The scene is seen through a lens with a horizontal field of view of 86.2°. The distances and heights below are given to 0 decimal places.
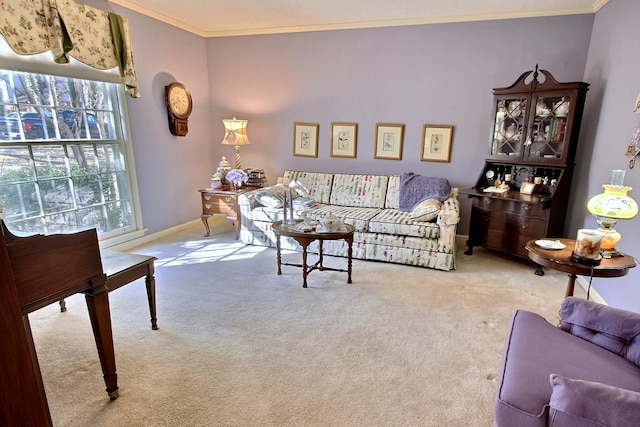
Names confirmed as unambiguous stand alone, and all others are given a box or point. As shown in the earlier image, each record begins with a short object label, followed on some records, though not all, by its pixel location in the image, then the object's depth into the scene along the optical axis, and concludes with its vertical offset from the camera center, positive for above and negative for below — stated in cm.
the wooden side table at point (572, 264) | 181 -66
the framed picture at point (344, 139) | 445 +0
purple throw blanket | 376 -54
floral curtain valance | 249 +85
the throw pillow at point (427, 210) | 339 -70
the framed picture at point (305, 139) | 462 +0
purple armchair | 97 -85
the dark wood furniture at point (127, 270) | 188 -74
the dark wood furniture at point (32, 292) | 117 -61
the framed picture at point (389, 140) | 426 -1
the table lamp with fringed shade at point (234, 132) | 448 +8
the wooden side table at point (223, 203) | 413 -77
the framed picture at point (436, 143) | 407 -4
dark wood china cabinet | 323 -21
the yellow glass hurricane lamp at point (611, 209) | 195 -39
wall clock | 418 +40
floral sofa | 336 -81
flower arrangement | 426 -47
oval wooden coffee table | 283 -79
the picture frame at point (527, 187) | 345 -47
